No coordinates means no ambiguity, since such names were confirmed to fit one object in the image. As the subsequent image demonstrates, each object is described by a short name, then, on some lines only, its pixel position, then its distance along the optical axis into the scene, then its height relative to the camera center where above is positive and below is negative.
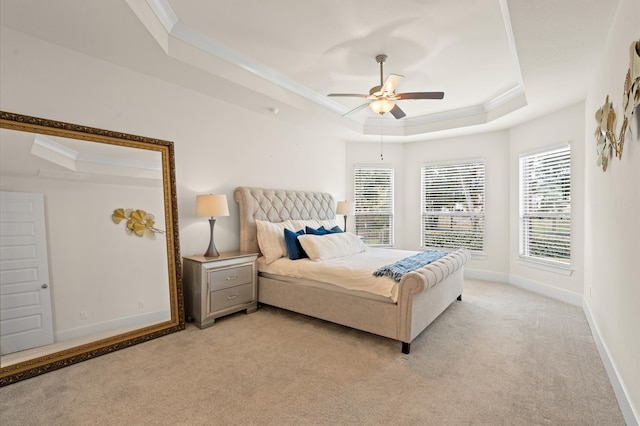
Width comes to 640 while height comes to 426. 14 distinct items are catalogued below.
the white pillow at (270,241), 3.94 -0.51
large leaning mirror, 2.37 -0.35
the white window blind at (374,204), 6.52 -0.10
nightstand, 3.33 -0.96
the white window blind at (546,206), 4.35 -0.15
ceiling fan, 3.19 +1.12
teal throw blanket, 2.91 -0.70
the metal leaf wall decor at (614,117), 1.56 +0.52
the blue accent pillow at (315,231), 4.33 -0.44
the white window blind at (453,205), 5.79 -0.15
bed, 2.79 -0.95
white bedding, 2.94 -0.77
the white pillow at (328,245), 3.79 -0.59
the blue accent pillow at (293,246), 3.86 -0.57
